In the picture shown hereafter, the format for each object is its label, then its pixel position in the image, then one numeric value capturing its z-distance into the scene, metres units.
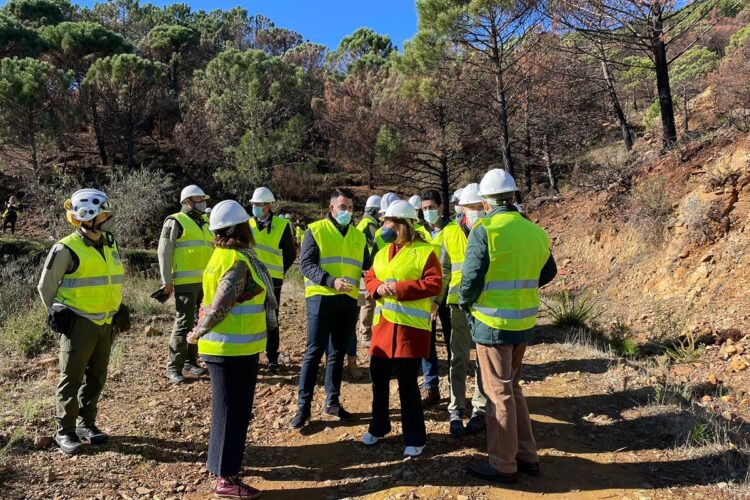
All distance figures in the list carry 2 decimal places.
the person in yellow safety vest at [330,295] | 4.16
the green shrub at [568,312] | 7.30
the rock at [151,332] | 6.96
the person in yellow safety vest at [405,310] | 3.43
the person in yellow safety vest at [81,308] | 3.71
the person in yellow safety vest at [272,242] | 5.43
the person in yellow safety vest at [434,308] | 4.52
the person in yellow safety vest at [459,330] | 3.94
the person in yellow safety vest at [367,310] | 6.34
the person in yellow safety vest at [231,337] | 3.09
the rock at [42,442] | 3.78
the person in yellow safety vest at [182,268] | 5.10
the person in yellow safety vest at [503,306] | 3.12
